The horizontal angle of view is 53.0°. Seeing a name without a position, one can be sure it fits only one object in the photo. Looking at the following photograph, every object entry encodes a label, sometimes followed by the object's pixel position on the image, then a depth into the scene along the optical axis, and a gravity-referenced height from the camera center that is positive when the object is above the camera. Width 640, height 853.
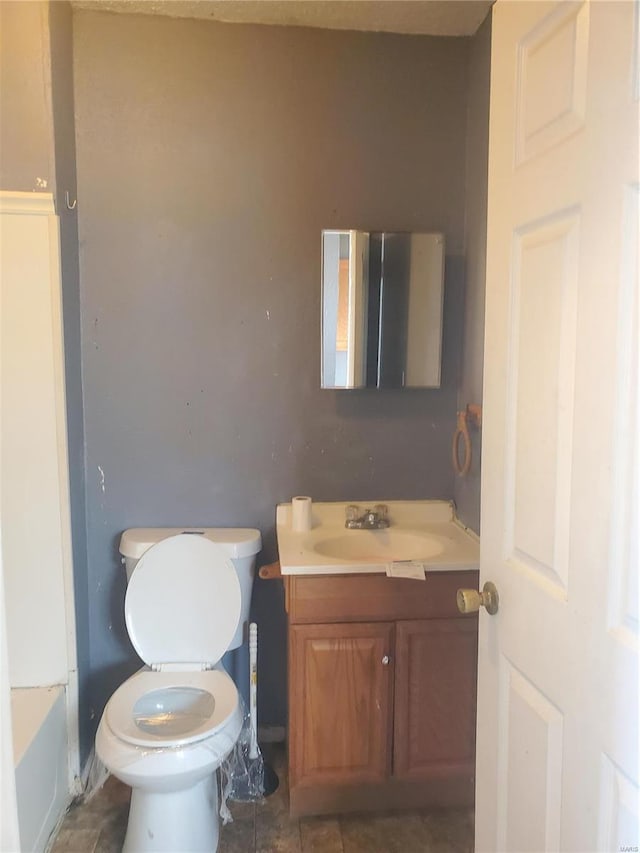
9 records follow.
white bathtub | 1.74 -1.13
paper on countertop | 1.81 -0.57
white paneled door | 0.83 -0.10
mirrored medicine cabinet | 2.07 +0.20
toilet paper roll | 2.17 -0.49
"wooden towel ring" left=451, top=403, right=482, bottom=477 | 2.06 -0.20
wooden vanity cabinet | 1.90 -0.96
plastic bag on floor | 2.09 -1.33
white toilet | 1.75 -0.94
